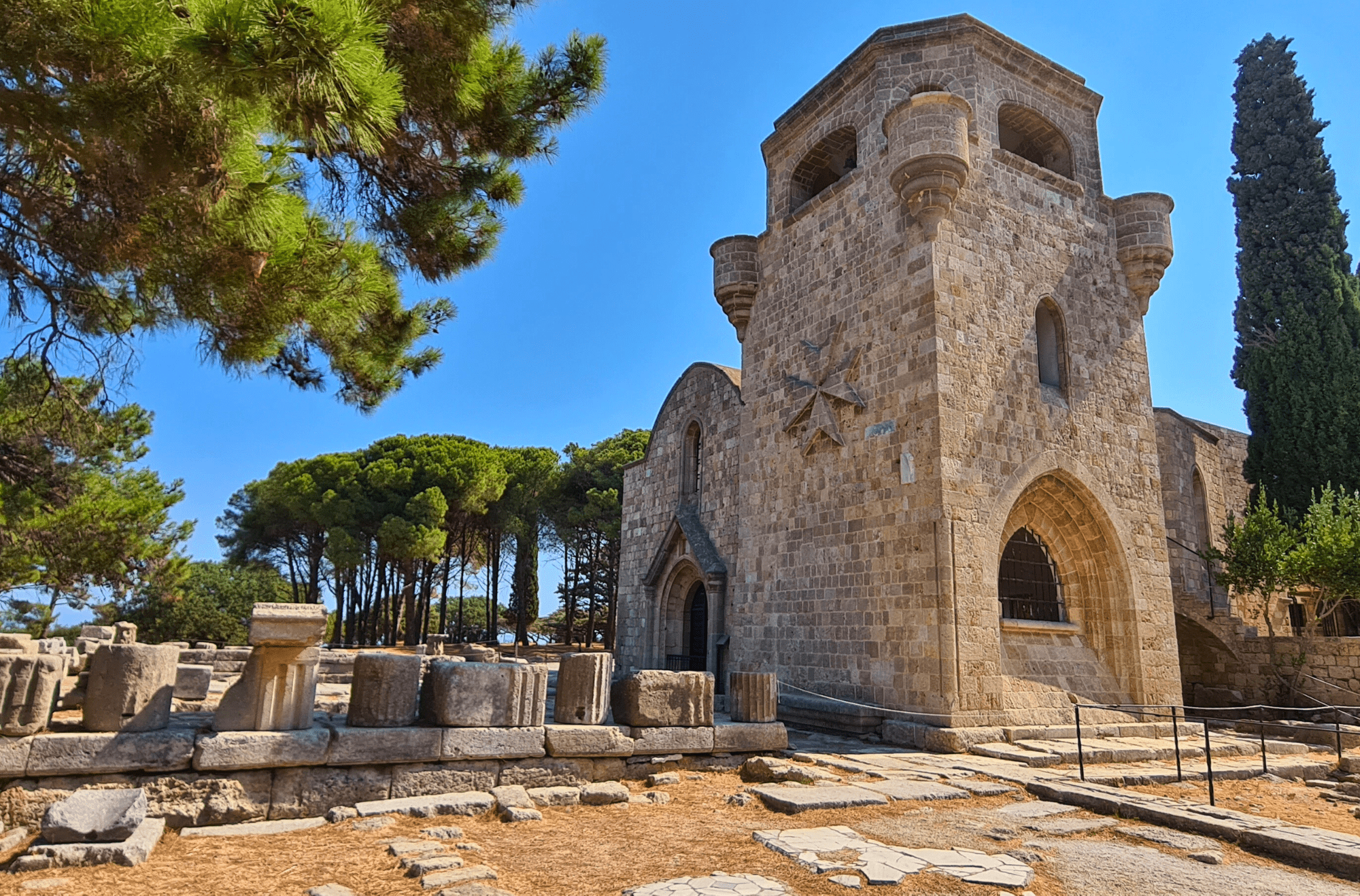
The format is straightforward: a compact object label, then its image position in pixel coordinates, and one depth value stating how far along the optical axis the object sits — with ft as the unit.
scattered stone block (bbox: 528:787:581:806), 20.58
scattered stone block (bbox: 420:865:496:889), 13.97
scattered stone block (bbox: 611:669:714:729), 24.21
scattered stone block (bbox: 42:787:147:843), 14.67
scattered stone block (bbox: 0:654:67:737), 17.16
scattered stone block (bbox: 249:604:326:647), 19.08
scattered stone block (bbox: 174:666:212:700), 27.71
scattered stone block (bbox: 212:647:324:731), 19.16
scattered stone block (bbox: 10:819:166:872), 14.14
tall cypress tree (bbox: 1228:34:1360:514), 57.21
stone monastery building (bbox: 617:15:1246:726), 34.19
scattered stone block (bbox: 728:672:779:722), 26.86
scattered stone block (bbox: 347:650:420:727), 20.61
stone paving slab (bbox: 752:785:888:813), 20.13
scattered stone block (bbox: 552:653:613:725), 23.52
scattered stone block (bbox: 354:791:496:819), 18.95
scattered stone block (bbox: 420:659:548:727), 21.24
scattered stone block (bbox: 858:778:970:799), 21.99
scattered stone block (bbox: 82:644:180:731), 17.99
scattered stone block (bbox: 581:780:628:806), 21.07
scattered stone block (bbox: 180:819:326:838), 17.17
